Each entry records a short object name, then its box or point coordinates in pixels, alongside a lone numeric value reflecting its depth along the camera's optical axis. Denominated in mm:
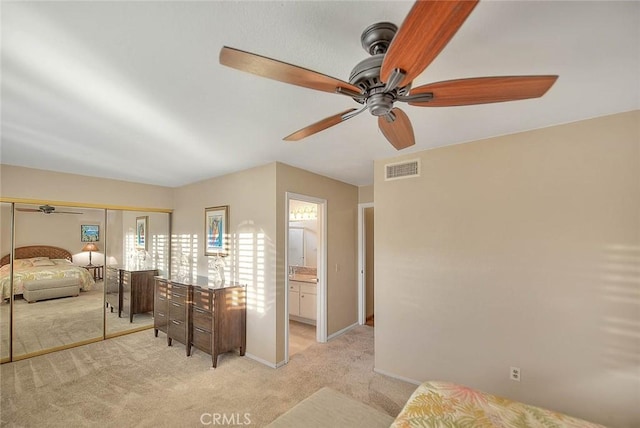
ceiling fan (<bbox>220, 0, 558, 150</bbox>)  771
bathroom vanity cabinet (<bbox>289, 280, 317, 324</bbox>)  4672
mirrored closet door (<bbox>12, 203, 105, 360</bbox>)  3515
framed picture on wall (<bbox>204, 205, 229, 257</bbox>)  3896
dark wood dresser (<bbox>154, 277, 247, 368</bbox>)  3270
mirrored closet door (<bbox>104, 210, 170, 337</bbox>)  4223
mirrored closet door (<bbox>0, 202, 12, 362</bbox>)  3383
